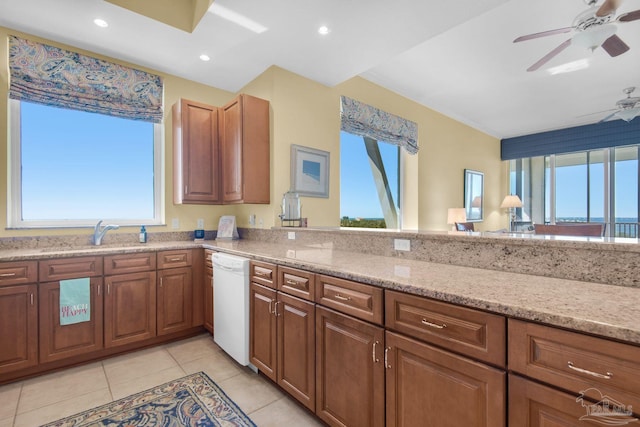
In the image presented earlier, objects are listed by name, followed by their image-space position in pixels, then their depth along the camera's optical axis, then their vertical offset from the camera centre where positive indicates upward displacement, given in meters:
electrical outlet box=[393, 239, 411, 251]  1.82 -0.20
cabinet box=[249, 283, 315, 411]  1.64 -0.78
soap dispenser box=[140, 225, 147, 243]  2.95 -0.22
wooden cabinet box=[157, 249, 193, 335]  2.63 -0.71
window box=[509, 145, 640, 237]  5.62 +0.48
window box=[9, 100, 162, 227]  2.55 +0.41
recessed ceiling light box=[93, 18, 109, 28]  2.31 +1.47
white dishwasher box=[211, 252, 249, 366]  2.12 -0.70
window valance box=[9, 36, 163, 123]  2.43 +1.15
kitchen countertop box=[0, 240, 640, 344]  0.79 -0.28
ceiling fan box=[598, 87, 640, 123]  3.83 +1.36
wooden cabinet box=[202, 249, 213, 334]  2.72 -0.73
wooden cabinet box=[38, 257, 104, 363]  2.14 -0.76
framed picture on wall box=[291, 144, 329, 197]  3.20 +0.44
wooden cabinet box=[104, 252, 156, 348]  2.39 -0.73
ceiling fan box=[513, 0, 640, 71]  2.16 +1.42
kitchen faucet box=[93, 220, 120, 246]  2.73 -0.18
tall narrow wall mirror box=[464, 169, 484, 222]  5.64 +0.32
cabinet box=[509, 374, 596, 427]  0.79 -0.54
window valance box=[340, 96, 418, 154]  3.67 +1.15
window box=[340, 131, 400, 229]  4.01 +0.42
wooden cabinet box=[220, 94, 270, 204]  2.94 +0.61
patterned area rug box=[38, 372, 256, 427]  1.68 -1.18
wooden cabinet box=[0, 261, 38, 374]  2.03 -0.71
